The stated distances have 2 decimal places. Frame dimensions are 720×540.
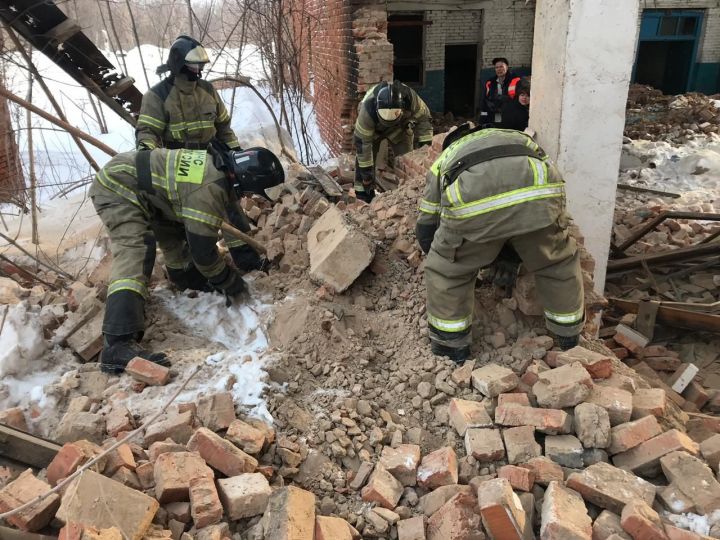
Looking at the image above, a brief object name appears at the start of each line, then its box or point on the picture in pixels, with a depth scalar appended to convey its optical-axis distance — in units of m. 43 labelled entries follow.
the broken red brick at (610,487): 2.05
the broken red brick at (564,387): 2.49
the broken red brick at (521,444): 2.33
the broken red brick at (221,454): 2.21
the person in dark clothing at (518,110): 5.91
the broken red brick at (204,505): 1.98
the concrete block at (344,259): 3.53
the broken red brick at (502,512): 1.94
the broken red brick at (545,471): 2.21
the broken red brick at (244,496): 2.03
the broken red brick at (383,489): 2.20
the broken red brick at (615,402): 2.43
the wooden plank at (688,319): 4.25
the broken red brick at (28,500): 1.84
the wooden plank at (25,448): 2.21
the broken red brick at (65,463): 2.07
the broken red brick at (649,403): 2.50
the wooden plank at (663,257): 5.16
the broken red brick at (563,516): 1.91
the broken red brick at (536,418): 2.40
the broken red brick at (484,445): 2.36
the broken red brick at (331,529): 1.97
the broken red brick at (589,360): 2.73
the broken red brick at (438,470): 2.26
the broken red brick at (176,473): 2.04
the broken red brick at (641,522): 1.88
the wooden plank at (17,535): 1.77
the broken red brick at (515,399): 2.55
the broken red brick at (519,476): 2.15
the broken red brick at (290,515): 1.91
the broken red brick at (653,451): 2.24
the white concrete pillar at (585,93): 3.60
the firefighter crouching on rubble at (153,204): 3.34
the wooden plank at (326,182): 5.25
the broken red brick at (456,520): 1.99
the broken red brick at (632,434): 2.32
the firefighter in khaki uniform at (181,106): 4.64
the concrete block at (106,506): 1.84
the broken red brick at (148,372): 2.92
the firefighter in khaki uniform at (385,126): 5.36
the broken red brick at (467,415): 2.51
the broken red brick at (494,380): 2.67
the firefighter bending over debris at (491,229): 2.73
